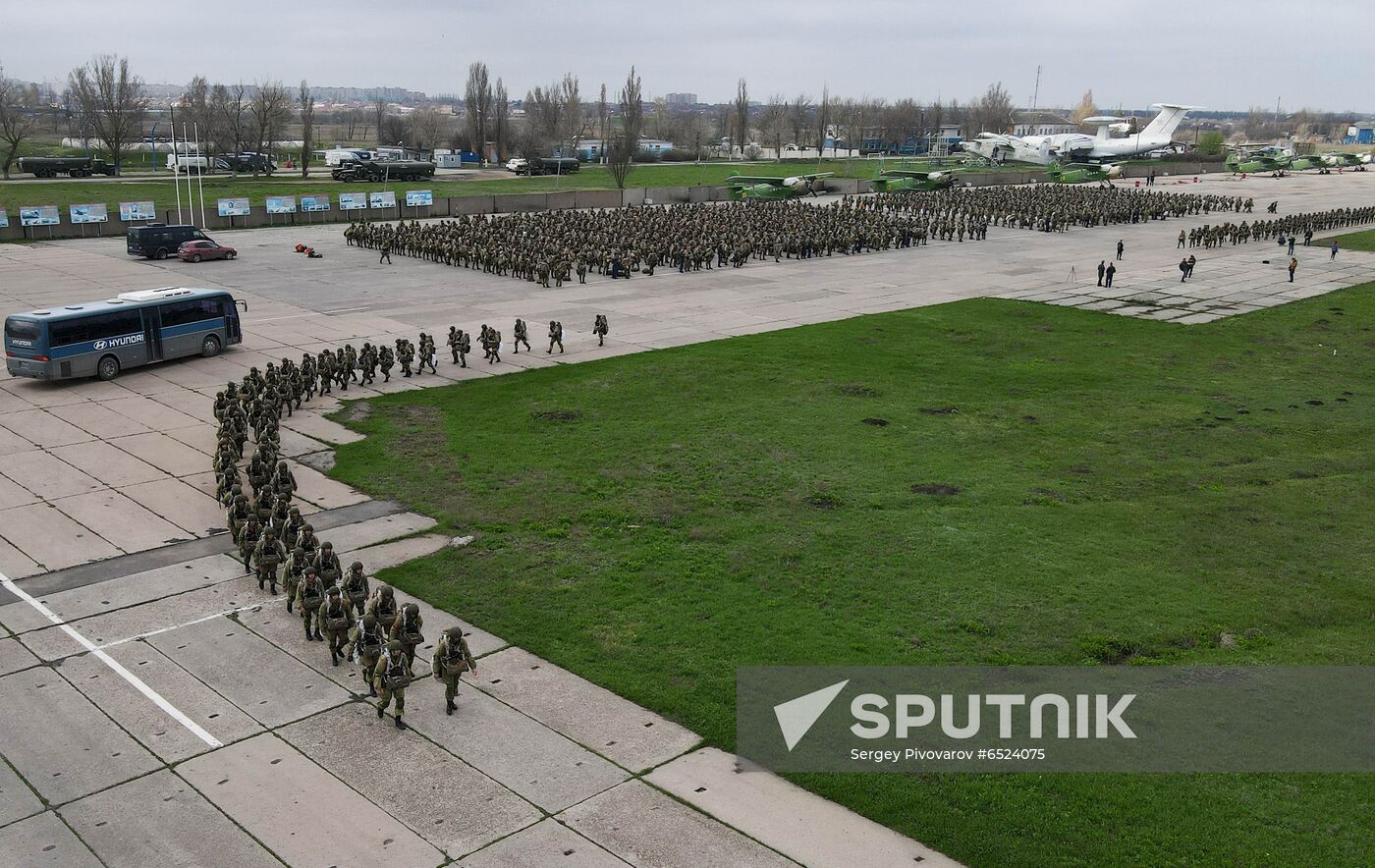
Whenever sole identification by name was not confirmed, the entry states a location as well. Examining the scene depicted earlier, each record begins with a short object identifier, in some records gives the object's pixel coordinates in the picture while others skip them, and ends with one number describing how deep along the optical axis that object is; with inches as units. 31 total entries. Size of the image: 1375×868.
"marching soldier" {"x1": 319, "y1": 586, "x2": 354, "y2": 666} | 539.8
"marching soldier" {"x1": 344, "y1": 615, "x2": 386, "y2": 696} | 503.8
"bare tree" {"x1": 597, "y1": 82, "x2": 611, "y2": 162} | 5068.9
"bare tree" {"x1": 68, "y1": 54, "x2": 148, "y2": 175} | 3555.6
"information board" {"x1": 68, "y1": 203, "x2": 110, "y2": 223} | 2170.3
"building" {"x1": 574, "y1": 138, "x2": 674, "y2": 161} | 5238.2
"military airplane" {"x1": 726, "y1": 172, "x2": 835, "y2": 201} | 3005.2
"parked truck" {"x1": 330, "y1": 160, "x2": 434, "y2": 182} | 3501.5
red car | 1893.5
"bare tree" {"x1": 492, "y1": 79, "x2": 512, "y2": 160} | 4692.4
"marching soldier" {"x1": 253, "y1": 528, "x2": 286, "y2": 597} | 620.4
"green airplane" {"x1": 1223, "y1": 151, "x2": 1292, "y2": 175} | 4869.6
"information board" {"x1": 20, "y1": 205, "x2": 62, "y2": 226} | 2123.5
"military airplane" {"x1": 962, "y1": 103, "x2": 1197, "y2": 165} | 4463.6
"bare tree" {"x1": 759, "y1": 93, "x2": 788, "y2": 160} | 7025.6
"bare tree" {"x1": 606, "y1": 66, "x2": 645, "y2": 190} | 3095.5
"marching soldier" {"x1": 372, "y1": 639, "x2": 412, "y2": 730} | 482.0
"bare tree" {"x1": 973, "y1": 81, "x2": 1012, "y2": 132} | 7564.0
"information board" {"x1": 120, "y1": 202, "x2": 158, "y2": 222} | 2237.9
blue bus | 1045.2
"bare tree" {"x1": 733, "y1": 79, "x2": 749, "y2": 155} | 5546.3
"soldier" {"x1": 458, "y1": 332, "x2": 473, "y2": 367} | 1177.4
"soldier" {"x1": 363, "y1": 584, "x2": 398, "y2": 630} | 512.7
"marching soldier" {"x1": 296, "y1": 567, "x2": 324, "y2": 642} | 564.7
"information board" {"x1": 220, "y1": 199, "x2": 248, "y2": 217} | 2357.3
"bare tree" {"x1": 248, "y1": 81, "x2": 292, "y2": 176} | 3631.9
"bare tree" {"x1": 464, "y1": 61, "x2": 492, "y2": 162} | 4662.9
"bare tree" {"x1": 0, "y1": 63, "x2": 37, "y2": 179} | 3421.5
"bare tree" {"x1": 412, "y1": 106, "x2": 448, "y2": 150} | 5743.1
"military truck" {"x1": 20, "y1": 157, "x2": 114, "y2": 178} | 3277.6
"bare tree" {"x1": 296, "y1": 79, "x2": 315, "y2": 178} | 3634.4
